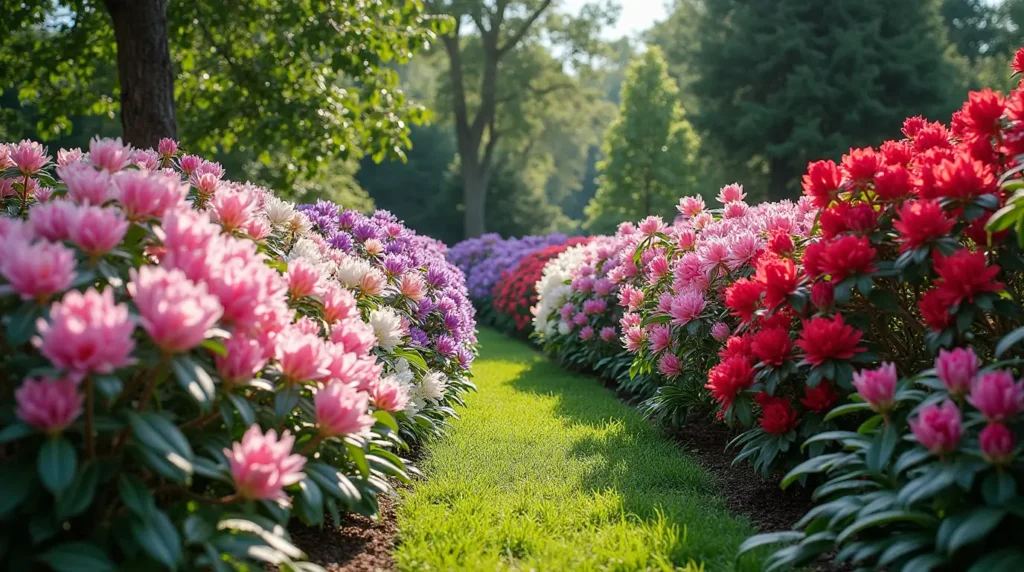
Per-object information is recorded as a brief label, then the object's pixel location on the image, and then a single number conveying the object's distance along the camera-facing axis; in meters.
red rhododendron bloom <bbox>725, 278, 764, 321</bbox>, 2.99
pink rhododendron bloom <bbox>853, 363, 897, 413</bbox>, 2.21
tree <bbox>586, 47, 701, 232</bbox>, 20.62
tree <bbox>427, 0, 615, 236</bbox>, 23.09
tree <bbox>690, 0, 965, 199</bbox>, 18.28
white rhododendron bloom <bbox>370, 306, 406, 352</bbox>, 3.26
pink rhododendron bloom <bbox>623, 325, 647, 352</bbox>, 4.53
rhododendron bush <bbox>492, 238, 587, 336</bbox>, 10.73
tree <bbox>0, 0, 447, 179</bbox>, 8.26
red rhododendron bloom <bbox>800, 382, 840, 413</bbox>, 2.88
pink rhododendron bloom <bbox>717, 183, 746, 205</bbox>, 4.76
